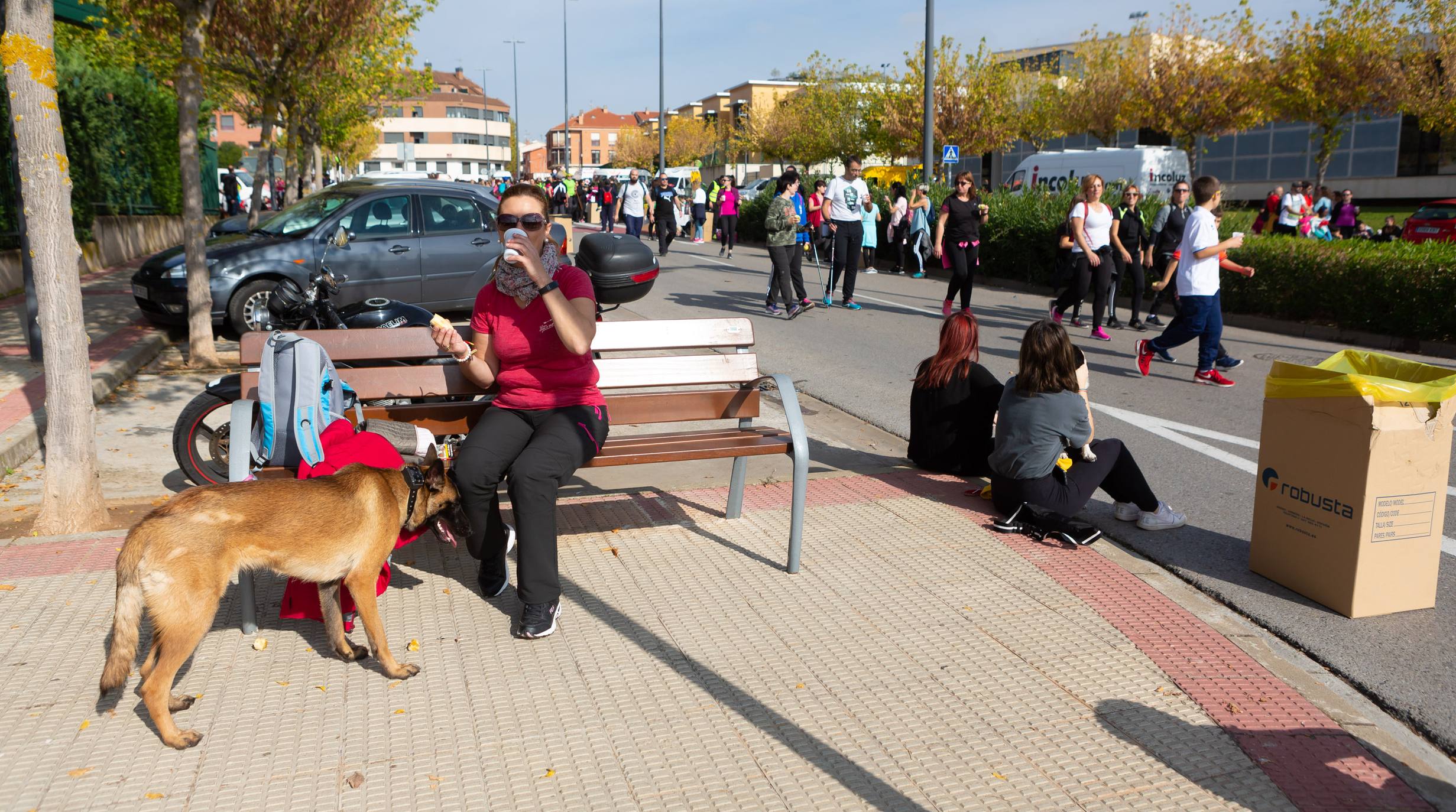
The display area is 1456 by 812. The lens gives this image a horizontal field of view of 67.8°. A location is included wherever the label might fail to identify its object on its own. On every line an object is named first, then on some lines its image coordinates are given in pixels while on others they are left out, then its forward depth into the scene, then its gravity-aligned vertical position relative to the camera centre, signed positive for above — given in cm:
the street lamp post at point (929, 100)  2114 +284
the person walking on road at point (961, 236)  1305 +10
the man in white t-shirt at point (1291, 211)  2262 +84
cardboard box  404 -93
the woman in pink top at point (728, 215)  2517 +60
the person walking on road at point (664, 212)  2311 +57
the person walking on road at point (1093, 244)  1166 +3
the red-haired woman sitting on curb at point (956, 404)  597 -88
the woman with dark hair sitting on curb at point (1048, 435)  504 -88
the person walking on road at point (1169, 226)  1244 +26
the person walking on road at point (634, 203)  2483 +81
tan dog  312 -97
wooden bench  457 -67
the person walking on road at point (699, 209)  2902 +84
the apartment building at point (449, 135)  12425 +1161
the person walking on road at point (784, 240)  1318 +2
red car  2106 +58
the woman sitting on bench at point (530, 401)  398 -66
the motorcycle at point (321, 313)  572 -47
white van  2905 +219
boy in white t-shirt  925 -29
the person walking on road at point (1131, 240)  1283 +9
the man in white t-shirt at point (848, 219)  1427 +31
